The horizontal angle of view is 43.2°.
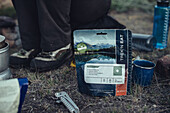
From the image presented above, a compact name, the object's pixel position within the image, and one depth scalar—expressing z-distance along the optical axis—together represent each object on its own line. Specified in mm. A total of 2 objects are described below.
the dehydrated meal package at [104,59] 1484
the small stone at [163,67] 1750
